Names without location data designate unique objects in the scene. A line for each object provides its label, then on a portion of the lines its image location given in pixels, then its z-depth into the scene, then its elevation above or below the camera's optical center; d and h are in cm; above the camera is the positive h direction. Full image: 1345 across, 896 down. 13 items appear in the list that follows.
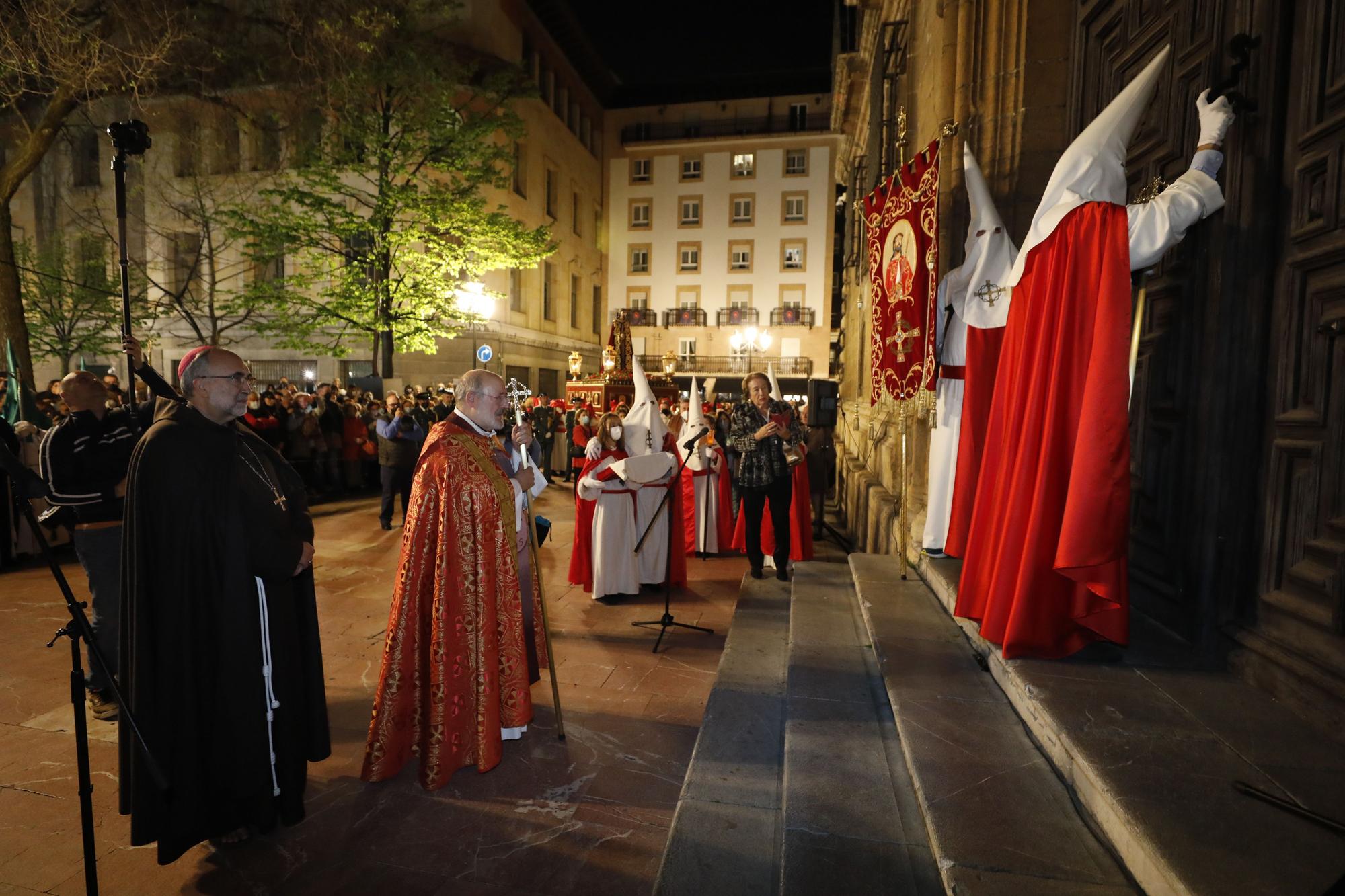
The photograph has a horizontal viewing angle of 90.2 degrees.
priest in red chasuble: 317 -109
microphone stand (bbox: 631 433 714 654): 494 -155
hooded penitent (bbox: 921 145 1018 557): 349 +32
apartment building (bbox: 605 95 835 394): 3425 +940
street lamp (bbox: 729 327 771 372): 2989 +347
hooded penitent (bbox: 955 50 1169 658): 246 -2
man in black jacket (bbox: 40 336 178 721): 386 -56
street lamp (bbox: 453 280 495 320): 1472 +245
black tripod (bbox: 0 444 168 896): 205 -93
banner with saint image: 391 +86
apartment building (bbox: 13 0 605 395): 1836 +609
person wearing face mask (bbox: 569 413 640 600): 613 -102
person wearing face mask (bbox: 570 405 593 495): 990 -41
